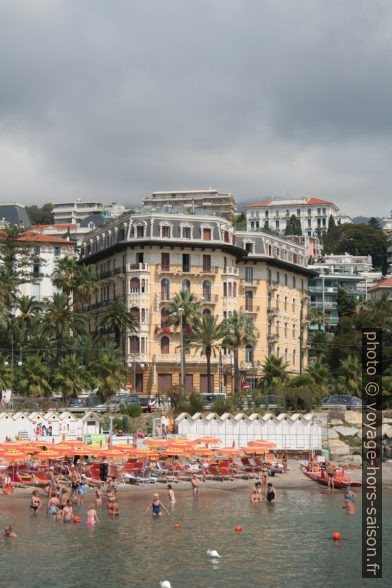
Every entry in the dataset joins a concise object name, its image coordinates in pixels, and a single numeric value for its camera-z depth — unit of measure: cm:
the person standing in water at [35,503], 4925
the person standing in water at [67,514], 4728
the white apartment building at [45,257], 12694
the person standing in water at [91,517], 4650
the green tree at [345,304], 13850
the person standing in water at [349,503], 5171
